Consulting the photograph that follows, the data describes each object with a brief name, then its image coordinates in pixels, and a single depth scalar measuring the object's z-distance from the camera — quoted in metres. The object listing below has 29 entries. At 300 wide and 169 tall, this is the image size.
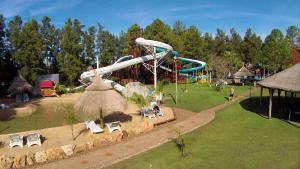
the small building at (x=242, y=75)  41.57
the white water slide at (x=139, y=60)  32.03
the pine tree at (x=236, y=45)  74.19
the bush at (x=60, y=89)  36.33
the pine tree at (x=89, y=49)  49.19
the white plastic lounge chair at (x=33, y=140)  13.96
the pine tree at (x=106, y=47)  54.43
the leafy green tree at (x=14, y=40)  39.16
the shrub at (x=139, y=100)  19.23
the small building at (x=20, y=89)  31.45
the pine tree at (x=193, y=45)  56.38
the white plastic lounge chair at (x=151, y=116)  20.20
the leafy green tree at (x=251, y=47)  68.69
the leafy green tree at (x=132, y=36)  47.06
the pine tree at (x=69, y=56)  44.47
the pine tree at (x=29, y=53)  38.84
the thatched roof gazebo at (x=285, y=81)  18.09
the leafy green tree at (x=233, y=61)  58.36
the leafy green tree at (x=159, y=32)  47.91
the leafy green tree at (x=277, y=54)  46.28
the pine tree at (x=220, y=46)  77.05
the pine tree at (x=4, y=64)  38.52
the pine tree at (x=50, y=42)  49.47
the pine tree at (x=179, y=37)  52.76
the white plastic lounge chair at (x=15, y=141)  13.86
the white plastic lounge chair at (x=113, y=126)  16.51
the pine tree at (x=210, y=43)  75.94
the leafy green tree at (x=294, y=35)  98.50
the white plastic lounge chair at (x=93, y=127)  16.17
